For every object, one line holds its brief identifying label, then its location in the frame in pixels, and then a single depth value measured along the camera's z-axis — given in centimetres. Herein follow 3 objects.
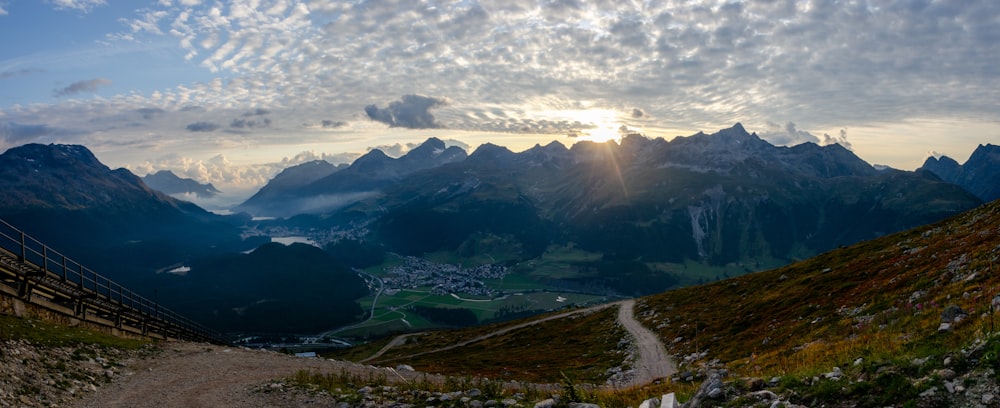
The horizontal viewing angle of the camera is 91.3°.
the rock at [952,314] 1889
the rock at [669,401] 1363
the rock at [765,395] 1380
